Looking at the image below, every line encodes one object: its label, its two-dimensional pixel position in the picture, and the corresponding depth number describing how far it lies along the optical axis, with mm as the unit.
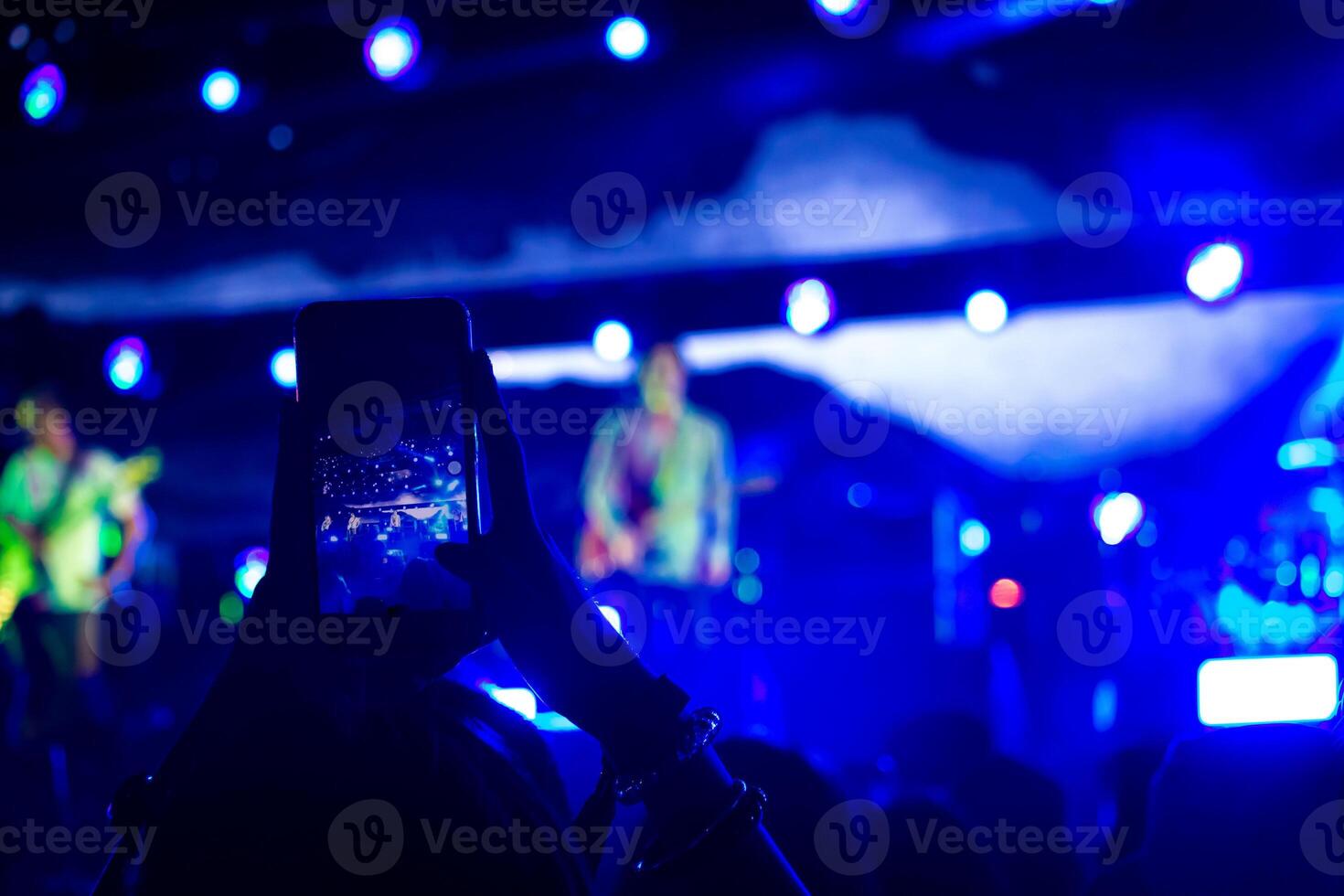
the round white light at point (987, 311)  4910
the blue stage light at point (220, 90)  4484
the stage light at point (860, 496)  5821
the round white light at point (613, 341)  5279
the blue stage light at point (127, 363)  5566
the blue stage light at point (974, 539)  5715
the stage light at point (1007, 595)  5469
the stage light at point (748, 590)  5762
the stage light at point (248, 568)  5938
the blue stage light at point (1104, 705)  5215
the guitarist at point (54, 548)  5137
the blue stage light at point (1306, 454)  5379
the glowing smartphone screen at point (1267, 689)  4086
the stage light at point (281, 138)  5168
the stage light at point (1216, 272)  4598
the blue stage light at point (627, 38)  4480
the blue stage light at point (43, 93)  4328
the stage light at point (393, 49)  4332
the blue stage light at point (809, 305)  4910
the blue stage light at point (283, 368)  5590
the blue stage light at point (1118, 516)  5609
